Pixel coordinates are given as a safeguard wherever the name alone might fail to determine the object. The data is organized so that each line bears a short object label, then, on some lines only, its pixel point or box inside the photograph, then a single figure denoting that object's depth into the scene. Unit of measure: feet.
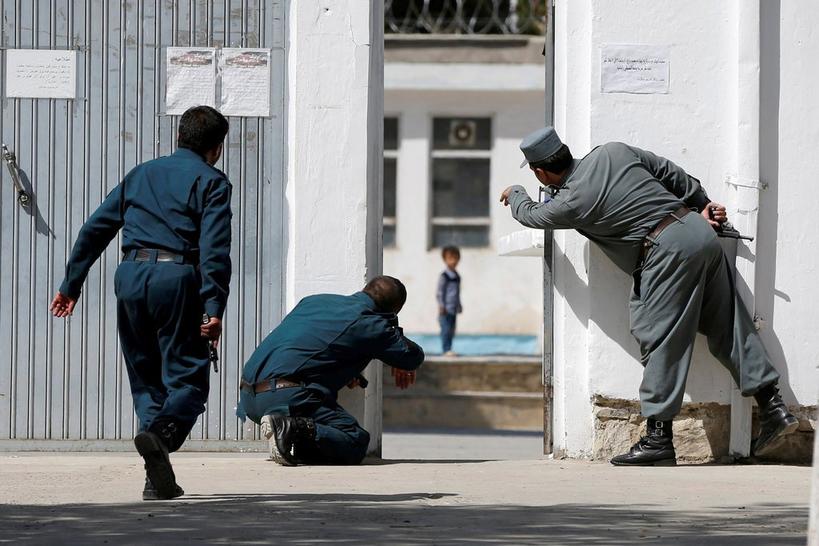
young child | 133.69
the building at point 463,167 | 147.74
